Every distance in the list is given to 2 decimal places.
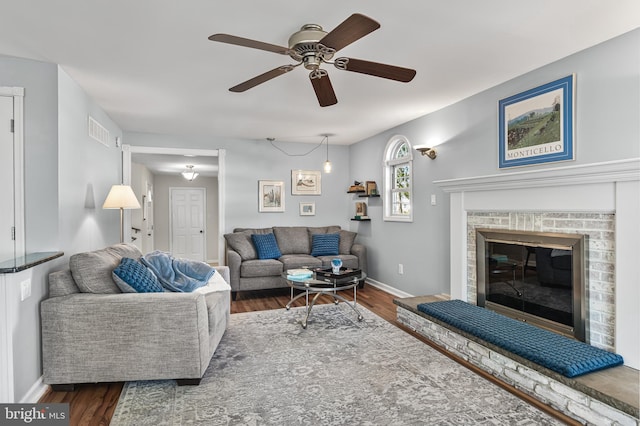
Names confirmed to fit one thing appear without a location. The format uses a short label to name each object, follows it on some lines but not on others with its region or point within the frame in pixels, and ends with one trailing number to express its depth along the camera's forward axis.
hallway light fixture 7.73
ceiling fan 1.80
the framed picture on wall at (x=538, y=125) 2.76
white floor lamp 3.67
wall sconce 4.23
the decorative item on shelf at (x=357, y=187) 5.74
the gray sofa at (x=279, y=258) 4.91
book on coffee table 3.73
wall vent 3.65
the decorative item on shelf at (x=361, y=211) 5.90
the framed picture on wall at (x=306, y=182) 6.16
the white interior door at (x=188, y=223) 8.99
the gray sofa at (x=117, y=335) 2.37
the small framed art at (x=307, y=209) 6.21
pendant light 5.64
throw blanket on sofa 2.87
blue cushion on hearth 2.16
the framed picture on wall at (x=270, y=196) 5.94
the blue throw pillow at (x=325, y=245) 5.61
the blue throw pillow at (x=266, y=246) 5.23
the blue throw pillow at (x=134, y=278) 2.55
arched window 4.81
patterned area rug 2.10
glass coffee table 3.54
